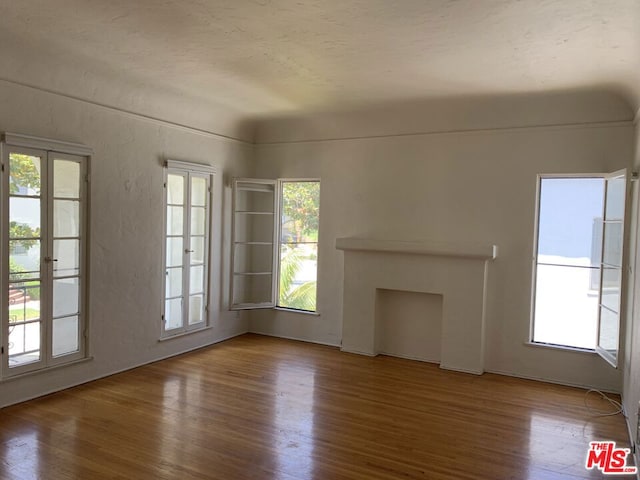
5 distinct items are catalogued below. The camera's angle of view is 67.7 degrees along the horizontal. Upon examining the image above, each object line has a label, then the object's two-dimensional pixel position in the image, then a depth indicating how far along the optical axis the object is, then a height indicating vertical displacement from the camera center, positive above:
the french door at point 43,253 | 4.11 -0.34
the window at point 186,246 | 5.73 -0.32
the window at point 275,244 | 6.77 -0.29
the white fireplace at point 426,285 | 5.48 -0.69
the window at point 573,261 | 4.95 -0.30
